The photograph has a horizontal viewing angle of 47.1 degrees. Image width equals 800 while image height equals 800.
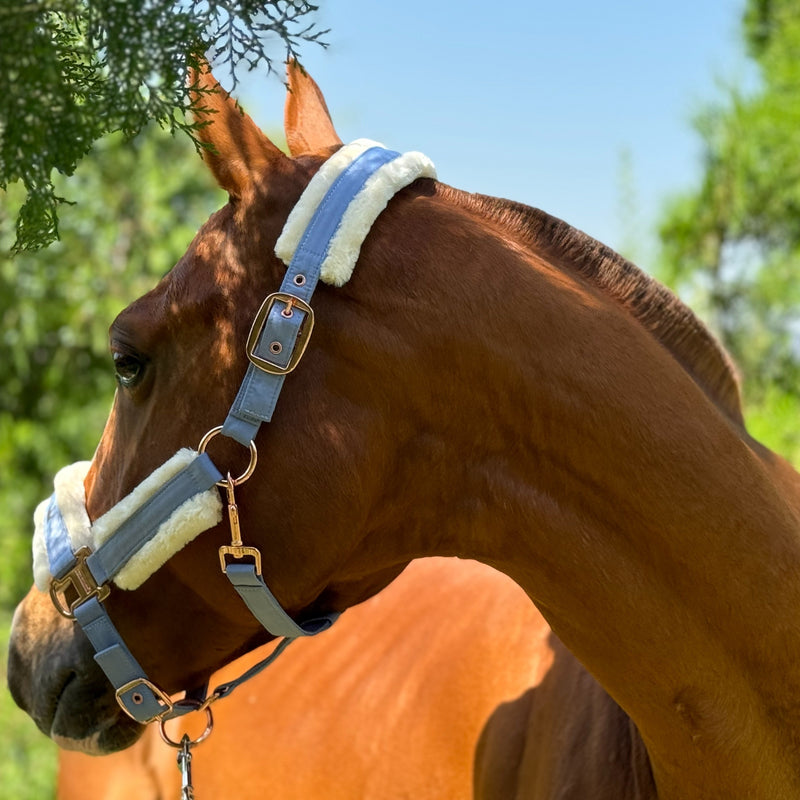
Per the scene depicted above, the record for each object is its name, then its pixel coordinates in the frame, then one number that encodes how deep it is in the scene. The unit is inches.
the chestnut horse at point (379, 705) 82.7
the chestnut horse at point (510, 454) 54.0
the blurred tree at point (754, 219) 367.9
